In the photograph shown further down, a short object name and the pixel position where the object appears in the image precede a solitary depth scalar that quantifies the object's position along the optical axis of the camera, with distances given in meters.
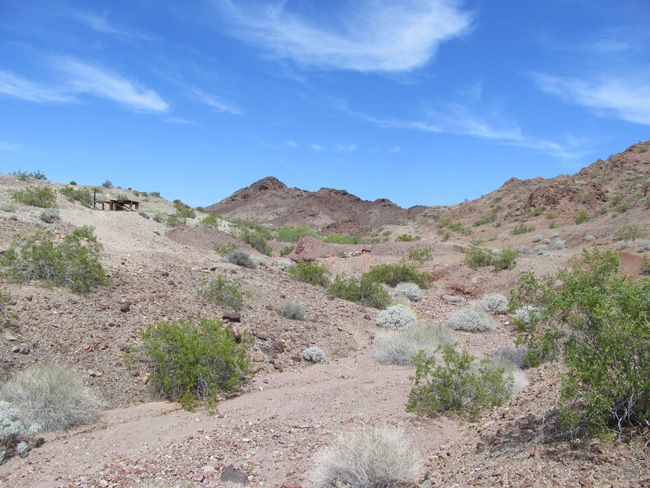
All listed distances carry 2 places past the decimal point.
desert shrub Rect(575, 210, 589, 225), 36.59
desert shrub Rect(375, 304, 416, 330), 13.25
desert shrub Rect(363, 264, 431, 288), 18.64
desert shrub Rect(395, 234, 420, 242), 37.27
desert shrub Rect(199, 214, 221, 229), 30.41
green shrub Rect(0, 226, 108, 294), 10.40
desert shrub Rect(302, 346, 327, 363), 10.45
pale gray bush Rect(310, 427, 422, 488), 5.21
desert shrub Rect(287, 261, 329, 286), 16.80
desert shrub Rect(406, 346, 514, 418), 7.17
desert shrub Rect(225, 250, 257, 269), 16.58
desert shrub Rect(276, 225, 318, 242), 38.43
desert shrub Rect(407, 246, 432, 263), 23.20
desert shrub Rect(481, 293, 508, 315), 15.22
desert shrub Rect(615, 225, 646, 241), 24.88
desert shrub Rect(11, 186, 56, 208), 20.48
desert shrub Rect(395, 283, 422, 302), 16.95
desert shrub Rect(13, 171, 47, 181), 32.28
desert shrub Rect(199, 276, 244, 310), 11.70
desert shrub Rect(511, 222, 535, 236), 37.12
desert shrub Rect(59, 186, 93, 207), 26.95
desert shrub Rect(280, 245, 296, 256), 28.23
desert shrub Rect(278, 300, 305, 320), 12.34
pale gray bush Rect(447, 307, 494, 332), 13.35
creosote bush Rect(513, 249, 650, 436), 4.70
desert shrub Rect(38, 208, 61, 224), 17.31
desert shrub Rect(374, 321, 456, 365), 10.40
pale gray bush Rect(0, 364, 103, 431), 6.98
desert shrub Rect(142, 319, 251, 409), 8.05
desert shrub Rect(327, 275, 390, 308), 15.44
